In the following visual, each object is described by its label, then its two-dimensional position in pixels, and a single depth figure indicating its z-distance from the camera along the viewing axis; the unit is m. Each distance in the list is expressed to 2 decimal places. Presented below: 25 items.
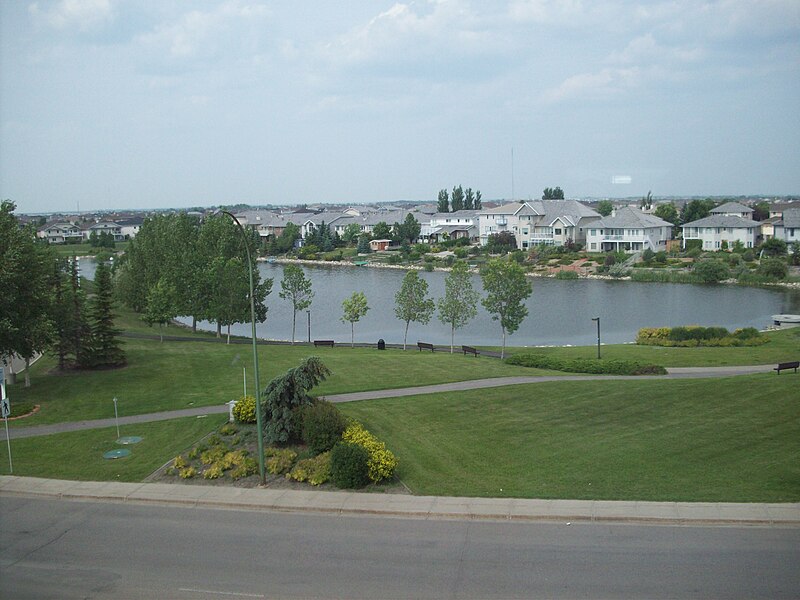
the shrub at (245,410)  21.14
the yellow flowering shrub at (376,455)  16.84
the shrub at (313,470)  17.12
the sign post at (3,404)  18.66
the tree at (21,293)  24.28
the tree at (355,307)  43.72
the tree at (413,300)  43.22
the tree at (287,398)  19.39
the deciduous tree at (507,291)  38.62
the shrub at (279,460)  17.80
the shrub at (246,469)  17.70
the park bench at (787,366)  26.87
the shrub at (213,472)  17.69
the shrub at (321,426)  18.48
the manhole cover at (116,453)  19.45
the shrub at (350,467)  16.69
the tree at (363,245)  124.06
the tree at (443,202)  167.12
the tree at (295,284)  48.09
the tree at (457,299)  41.47
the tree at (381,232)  134.62
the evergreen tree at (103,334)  31.22
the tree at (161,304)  44.44
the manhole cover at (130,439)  20.66
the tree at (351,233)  136.99
